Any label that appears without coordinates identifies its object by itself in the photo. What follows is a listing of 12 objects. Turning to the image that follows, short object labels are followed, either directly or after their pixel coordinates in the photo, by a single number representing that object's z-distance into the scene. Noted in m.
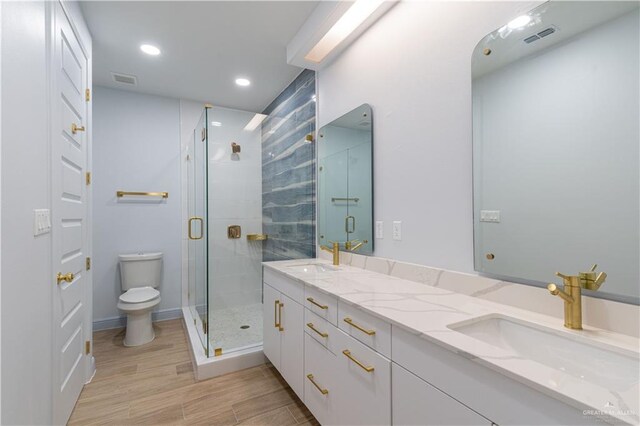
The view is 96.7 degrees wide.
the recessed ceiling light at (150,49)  2.38
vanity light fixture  1.73
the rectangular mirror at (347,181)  1.96
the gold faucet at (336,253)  2.17
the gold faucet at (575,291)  0.89
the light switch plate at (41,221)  1.21
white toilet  2.68
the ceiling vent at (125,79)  2.86
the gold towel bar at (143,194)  3.19
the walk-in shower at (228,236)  2.49
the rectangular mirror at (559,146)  0.86
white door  1.47
